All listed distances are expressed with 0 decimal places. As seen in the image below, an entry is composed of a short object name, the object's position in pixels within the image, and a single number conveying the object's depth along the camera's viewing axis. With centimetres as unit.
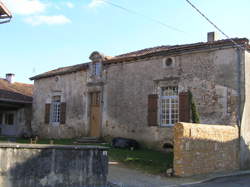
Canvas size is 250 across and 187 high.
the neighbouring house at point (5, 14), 1070
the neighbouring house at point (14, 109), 2292
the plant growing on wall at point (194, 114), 1324
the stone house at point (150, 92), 1323
